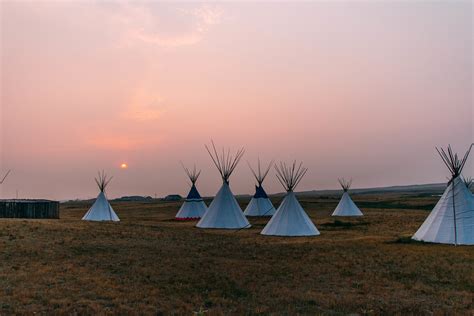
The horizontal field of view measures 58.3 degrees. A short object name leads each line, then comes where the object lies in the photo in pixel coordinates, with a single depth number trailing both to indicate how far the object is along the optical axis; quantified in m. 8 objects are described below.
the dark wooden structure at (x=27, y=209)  28.27
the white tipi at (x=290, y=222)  20.16
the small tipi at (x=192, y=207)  33.12
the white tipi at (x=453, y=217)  16.59
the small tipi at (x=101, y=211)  29.62
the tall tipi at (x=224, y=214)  24.45
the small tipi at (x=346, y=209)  35.47
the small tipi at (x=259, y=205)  36.41
